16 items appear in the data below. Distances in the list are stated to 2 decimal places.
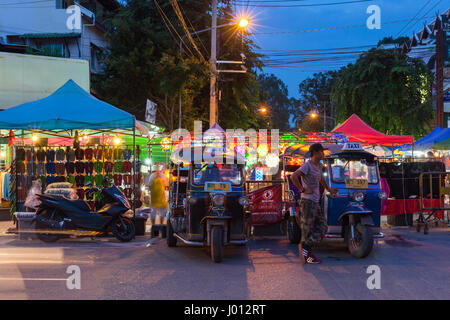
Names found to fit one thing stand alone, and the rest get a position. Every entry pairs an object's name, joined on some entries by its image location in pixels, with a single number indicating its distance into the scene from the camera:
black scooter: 10.52
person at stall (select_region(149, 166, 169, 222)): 12.29
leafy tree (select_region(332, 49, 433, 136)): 23.73
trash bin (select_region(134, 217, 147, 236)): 11.88
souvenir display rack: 12.80
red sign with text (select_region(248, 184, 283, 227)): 11.20
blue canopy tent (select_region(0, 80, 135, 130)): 11.59
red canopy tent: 16.67
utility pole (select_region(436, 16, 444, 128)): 20.88
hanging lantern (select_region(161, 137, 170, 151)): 15.88
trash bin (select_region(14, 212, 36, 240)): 10.88
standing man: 8.01
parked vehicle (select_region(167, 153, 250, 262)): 8.20
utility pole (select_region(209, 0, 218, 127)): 20.38
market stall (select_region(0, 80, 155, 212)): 11.77
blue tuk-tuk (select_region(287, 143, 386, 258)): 8.54
